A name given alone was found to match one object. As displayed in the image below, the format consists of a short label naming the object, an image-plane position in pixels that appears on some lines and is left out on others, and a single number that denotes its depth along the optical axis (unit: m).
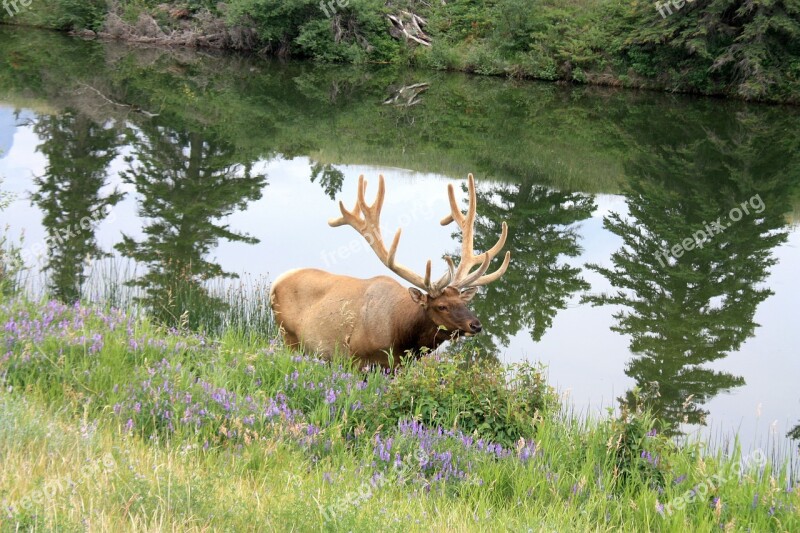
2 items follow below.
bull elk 16.22
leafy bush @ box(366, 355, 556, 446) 12.66
